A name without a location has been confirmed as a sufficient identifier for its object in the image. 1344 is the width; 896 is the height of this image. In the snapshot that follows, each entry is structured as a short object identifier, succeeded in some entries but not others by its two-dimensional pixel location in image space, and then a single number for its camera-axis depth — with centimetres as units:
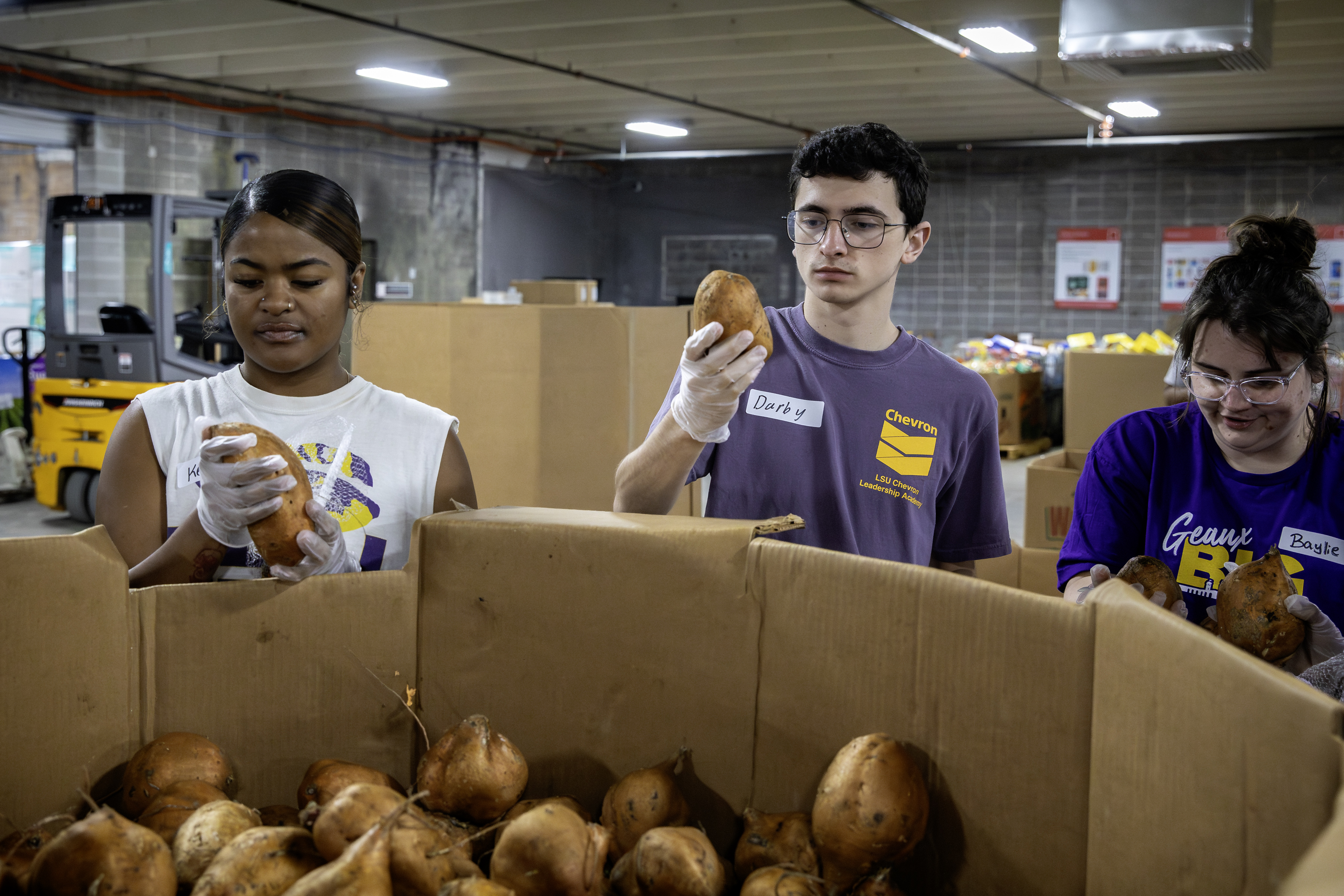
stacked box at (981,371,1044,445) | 919
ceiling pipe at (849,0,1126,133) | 620
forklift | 612
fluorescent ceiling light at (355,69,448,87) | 864
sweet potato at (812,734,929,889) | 93
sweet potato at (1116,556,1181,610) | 132
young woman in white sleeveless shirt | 141
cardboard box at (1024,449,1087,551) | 329
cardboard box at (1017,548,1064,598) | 267
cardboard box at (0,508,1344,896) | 85
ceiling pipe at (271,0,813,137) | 633
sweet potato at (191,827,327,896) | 91
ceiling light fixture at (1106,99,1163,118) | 934
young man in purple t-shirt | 160
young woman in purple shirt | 141
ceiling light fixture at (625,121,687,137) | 1133
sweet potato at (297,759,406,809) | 105
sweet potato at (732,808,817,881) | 101
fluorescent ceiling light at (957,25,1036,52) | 665
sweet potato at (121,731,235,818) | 106
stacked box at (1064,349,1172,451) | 554
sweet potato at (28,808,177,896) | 88
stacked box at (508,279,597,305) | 449
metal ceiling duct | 431
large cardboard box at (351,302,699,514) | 322
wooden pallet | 936
